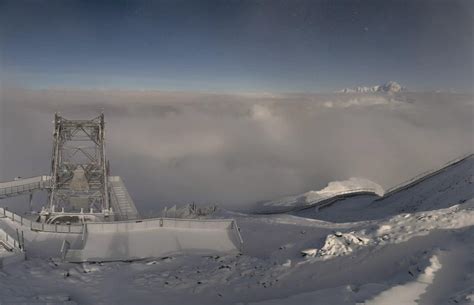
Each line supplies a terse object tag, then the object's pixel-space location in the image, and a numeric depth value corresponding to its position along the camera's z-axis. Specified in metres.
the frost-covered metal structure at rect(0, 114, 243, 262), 21.94
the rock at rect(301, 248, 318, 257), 18.36
